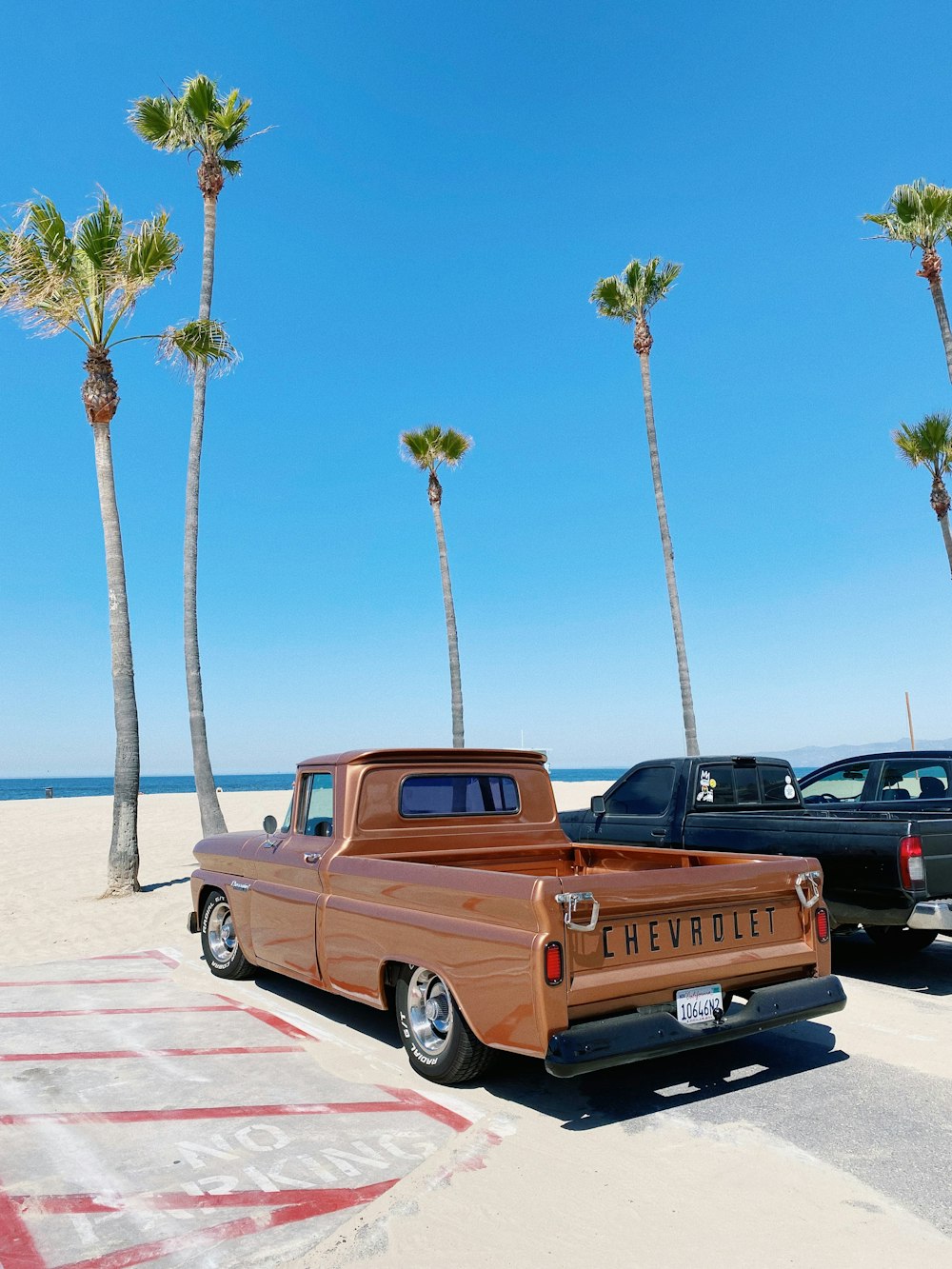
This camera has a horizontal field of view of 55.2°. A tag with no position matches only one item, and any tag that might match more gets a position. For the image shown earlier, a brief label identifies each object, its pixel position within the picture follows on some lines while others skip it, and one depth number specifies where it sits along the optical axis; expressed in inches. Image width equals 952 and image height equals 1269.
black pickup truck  243.3
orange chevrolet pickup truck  157.2
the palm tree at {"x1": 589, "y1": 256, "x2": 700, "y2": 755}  957.2
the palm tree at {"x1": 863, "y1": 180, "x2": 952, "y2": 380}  830.5
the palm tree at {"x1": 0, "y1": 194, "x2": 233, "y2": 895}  516.7
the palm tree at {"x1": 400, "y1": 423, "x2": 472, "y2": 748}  962.4
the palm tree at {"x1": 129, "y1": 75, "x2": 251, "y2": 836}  628.7
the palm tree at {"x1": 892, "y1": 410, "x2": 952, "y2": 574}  1122.0
